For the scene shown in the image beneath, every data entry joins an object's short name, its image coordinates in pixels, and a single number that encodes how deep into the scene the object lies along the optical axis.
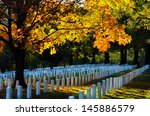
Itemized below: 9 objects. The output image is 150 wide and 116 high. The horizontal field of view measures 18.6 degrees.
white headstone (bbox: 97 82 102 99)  19.46
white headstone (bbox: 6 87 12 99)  16.73
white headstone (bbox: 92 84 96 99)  17.55
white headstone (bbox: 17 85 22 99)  17.75
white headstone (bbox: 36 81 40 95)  20.27
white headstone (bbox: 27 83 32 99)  18.47
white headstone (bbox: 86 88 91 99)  16.35
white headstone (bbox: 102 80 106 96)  20.80
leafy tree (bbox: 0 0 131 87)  24.51
